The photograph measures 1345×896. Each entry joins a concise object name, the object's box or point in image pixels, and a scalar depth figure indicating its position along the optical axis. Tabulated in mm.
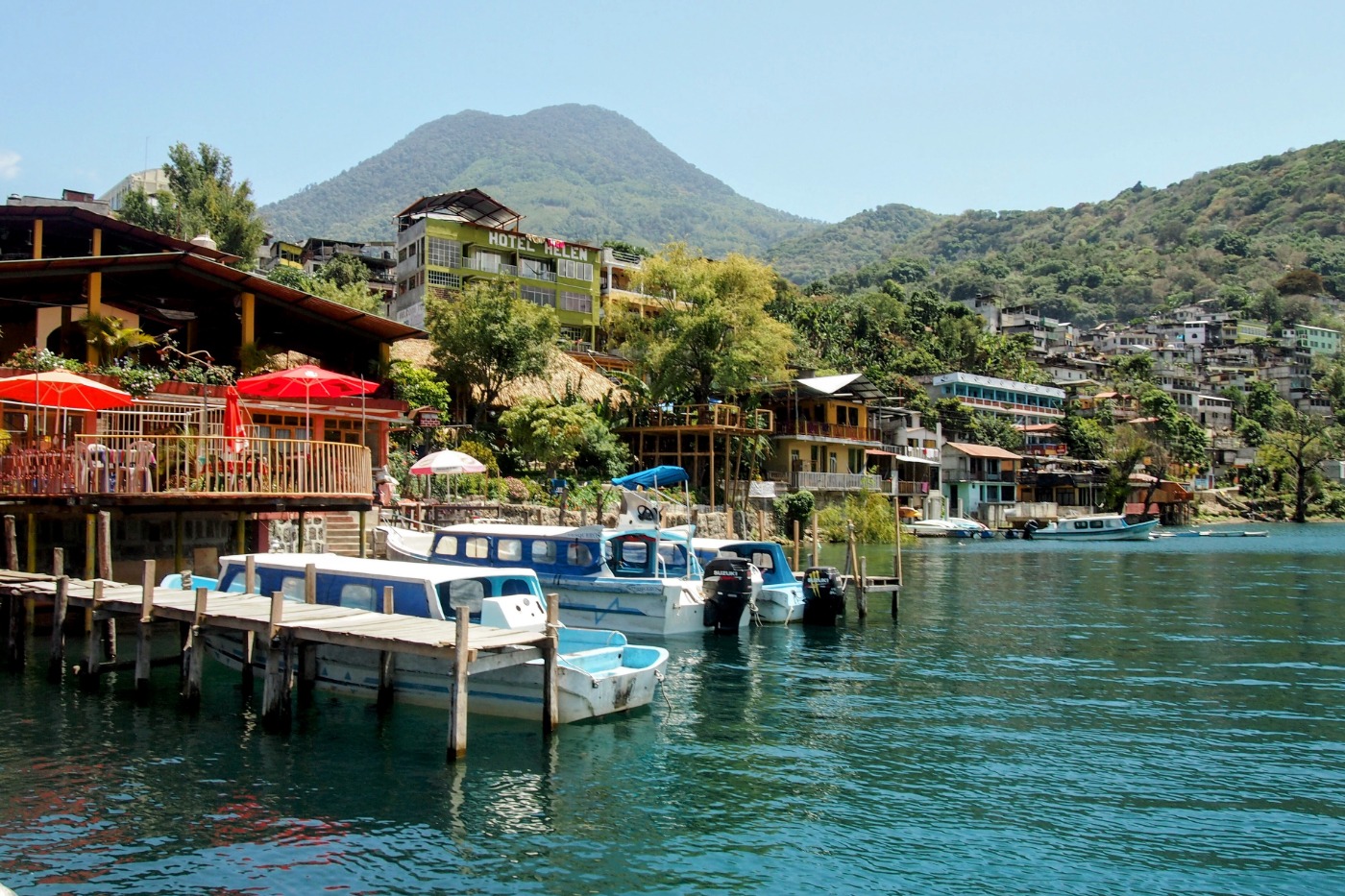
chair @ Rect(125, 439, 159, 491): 21109
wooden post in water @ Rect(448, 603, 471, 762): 13609
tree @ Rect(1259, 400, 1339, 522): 99875
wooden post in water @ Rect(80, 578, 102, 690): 18656
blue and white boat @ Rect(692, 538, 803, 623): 29000
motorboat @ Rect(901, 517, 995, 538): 71250
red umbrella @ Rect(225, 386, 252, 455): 22281
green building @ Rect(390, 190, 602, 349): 62938
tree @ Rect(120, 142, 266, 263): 57906
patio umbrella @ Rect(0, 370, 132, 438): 21906
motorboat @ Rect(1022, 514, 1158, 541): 73375
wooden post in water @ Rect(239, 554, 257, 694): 18297
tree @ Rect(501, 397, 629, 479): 45125
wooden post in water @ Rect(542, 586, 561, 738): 15273
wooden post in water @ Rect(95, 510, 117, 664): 20686
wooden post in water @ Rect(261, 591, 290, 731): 15562
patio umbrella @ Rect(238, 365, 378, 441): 24375
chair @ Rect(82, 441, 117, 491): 21062
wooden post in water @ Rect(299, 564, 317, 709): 18078
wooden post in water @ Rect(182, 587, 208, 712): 16891
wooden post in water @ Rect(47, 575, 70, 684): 19062
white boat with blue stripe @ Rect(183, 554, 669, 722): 16281
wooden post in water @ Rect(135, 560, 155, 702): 17328
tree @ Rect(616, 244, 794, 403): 54906
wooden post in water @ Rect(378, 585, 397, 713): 16922
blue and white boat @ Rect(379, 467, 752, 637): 26281
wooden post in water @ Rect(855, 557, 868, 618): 30125
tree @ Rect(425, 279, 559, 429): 47625
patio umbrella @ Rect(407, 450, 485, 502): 33781
